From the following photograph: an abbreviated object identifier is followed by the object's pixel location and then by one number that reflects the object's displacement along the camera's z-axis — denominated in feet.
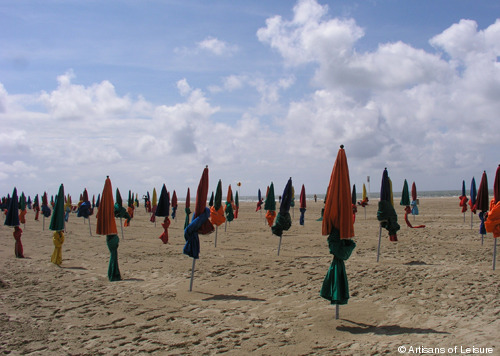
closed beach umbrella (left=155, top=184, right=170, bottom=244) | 52.75
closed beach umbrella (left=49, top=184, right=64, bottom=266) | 41.73
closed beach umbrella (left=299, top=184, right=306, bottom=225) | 80.02
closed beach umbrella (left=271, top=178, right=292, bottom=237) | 46.32
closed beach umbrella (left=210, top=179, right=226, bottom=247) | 51.96
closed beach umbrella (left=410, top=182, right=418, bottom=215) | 83.16
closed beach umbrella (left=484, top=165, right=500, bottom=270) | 32.04
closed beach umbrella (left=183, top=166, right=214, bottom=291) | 31.35
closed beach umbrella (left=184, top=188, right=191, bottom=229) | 52.49
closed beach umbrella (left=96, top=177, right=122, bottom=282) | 35.09
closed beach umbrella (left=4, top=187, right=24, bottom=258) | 46.03
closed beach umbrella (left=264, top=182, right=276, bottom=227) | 55.67
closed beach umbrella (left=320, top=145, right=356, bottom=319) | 22.39
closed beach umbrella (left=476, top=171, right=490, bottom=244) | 41.32
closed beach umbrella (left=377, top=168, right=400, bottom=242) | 39.47
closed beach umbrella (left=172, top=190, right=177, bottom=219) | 104.18
